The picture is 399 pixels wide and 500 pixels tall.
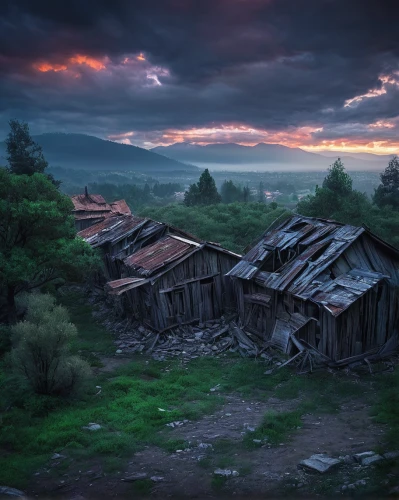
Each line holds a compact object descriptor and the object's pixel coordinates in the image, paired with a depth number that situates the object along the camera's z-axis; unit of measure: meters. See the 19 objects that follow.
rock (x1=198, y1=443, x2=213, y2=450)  10.91
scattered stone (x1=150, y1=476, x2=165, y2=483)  9.45
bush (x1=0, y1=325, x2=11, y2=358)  18.91
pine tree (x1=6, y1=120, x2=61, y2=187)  53.34
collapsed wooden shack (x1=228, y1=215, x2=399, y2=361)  16.11
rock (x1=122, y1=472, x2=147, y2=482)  9.55
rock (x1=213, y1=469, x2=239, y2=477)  9.49
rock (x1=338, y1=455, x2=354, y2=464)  9.59
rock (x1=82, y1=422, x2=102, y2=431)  12.03
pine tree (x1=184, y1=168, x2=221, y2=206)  73.10
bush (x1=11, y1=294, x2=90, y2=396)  13.56
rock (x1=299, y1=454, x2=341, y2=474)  9.24
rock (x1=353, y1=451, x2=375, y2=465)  9.56
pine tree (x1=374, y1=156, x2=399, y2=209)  53.48
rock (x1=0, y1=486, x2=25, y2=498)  9.06
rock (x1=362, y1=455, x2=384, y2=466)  9.29
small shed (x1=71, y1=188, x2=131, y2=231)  47.59
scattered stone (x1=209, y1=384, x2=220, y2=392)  15.32
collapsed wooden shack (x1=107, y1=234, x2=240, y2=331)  21.27
